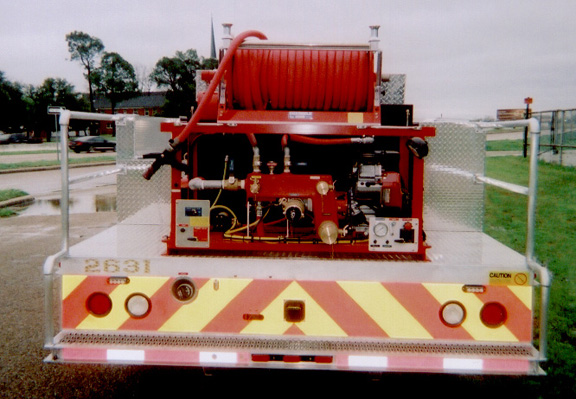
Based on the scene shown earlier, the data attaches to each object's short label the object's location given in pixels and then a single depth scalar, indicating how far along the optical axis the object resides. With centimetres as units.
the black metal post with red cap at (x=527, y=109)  2099
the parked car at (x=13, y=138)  6800
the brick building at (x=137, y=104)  9229
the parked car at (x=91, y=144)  4369
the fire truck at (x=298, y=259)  303
